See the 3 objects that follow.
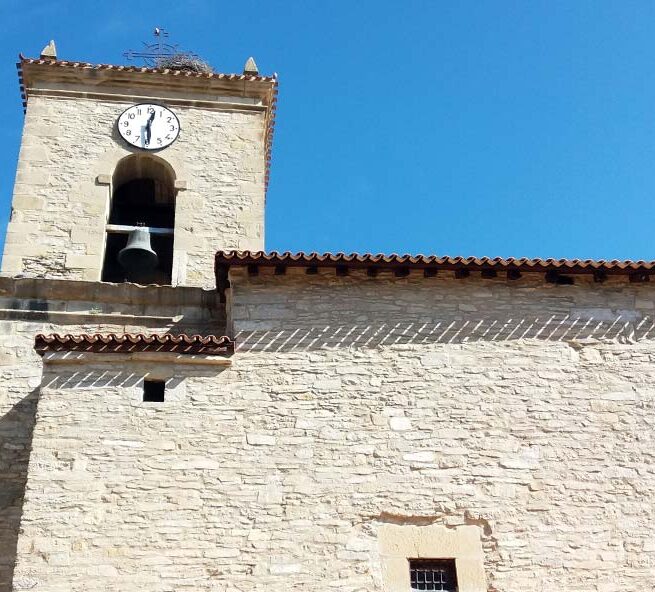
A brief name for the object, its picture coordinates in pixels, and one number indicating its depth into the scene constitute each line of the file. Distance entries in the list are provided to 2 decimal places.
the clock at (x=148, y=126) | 13.45
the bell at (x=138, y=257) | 11.90
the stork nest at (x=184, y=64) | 14.69
